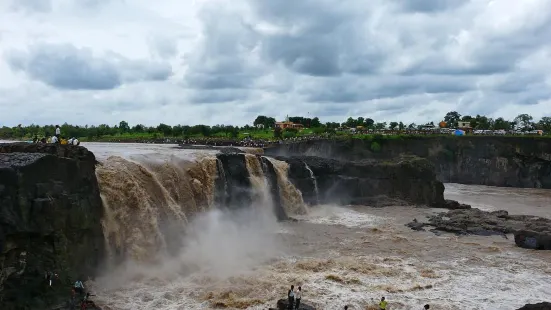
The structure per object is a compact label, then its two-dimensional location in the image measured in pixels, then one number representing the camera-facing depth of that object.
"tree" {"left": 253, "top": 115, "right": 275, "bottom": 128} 146.68
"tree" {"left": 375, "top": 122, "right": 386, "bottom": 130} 131.15
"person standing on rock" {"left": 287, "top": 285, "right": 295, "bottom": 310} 19.52
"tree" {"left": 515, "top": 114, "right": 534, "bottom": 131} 144.64
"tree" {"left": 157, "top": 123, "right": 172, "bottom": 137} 96.76
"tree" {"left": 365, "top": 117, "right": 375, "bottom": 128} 143.06
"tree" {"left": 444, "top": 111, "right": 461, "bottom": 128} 166.34
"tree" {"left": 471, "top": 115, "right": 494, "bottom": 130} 122.50
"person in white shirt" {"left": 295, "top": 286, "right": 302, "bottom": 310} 19.55
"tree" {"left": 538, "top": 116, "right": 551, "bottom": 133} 105.85
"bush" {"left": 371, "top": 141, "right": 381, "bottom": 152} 75.00
